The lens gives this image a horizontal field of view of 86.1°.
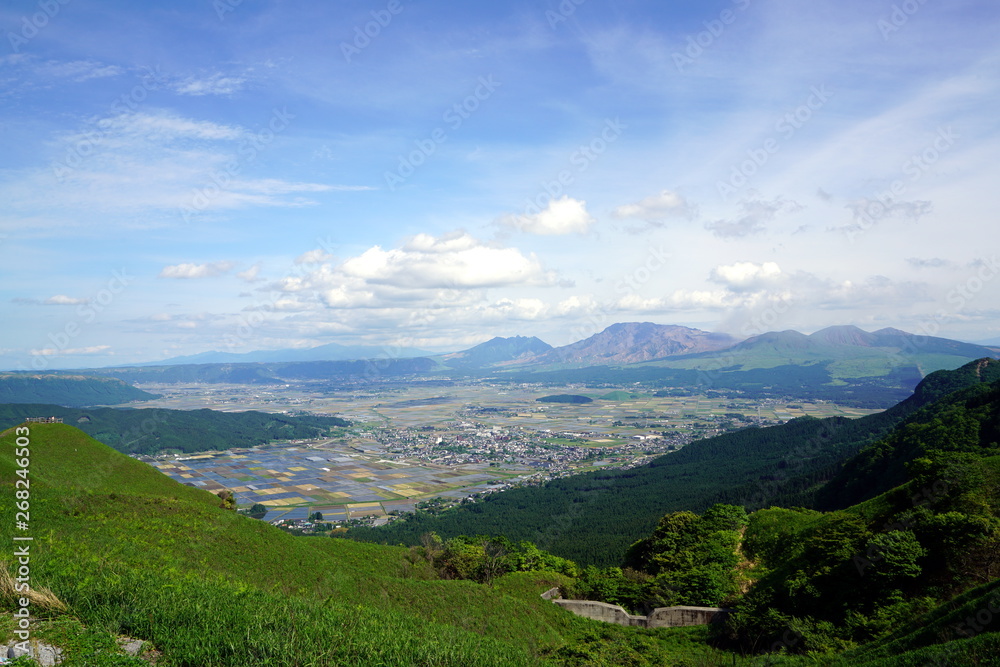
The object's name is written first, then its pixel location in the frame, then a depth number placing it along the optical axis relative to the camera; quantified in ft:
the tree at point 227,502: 121.08
